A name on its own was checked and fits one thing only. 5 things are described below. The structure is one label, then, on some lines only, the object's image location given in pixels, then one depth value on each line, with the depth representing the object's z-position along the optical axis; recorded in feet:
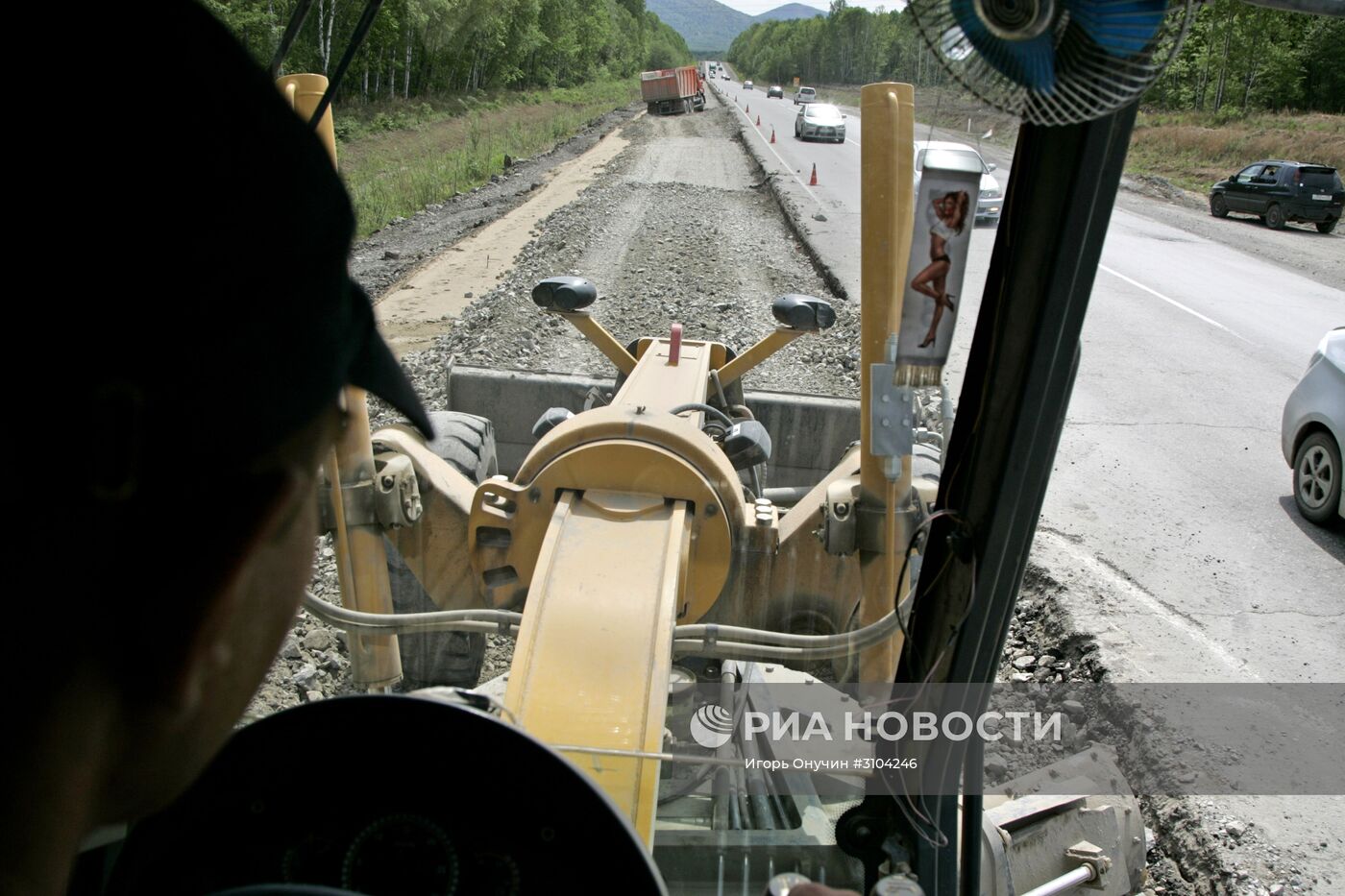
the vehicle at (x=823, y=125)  127.85
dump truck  195.31
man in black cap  1.93
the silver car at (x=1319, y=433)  25.07
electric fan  4.39
